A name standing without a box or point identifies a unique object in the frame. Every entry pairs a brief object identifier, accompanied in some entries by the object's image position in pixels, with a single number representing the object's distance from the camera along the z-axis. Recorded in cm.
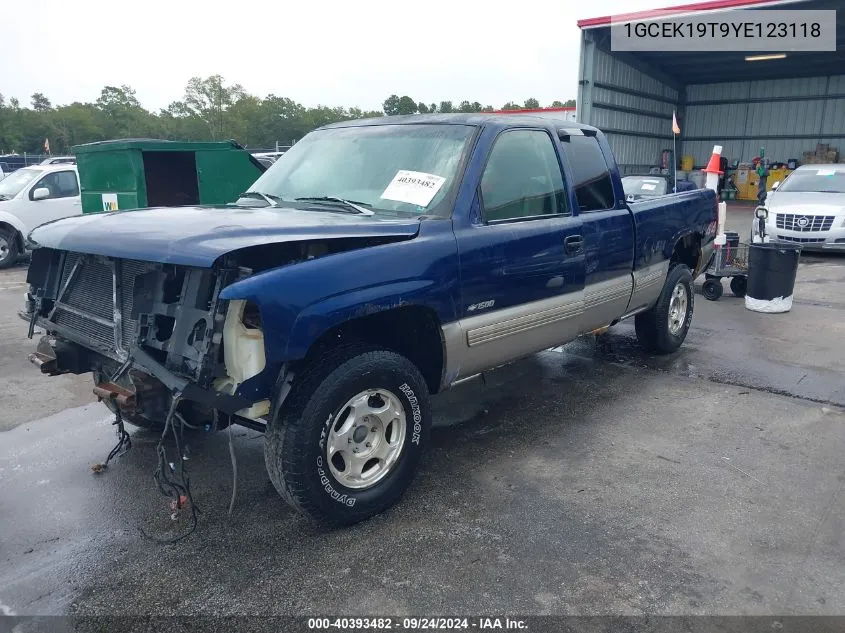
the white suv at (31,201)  1157
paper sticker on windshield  367
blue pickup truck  281
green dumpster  925
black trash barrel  762
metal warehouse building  1903
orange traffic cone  846
